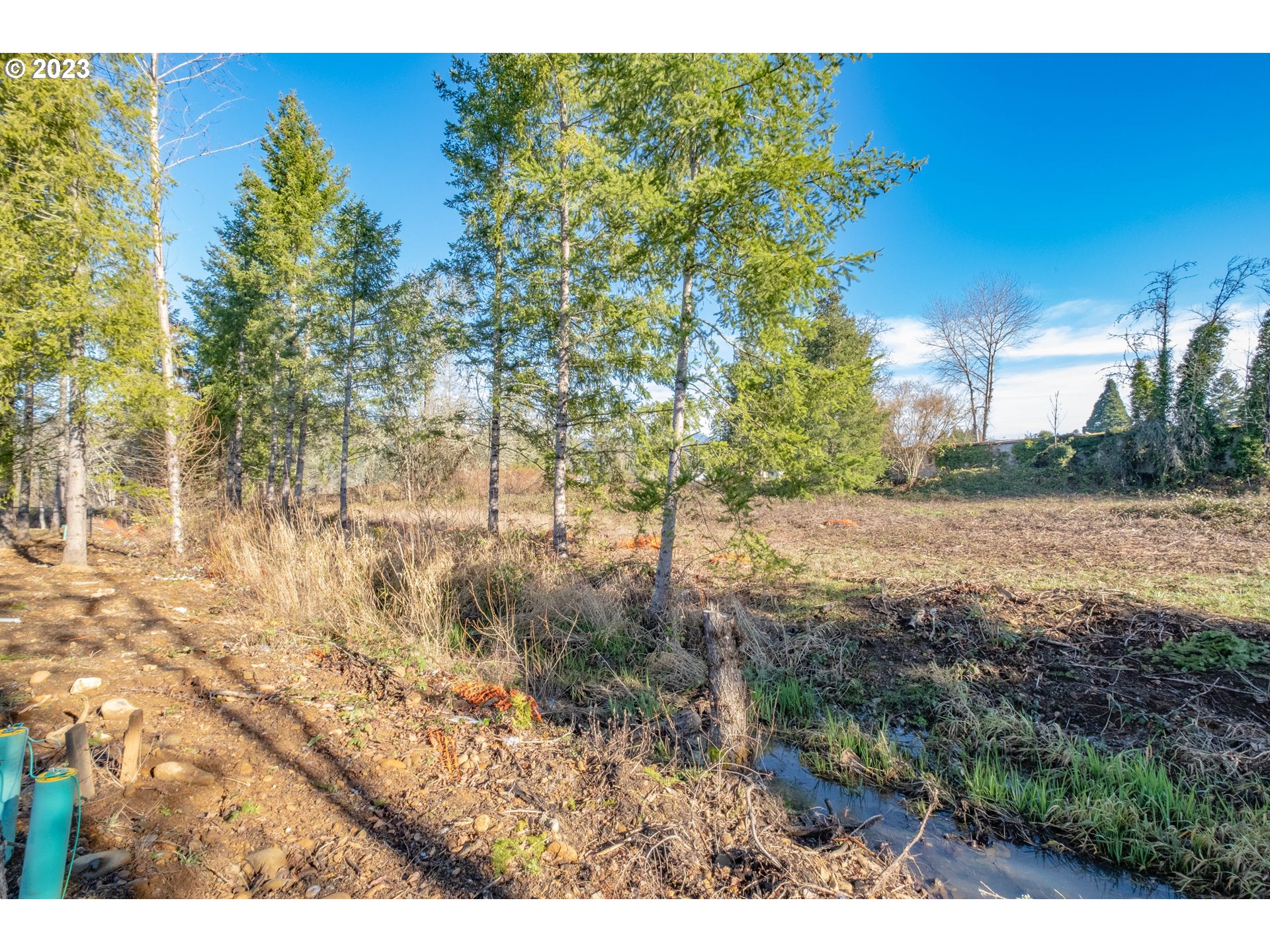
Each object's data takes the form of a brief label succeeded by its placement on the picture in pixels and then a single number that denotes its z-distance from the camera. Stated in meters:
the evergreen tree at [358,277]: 13.29
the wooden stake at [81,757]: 2.29
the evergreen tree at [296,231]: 14.41
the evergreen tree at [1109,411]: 29.84
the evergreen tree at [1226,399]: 16.31
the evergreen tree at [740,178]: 4.55
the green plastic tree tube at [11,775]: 2.01
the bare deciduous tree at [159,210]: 8.27
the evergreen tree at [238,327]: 14.62
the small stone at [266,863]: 2.32
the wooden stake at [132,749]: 2.67
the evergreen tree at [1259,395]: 15.21
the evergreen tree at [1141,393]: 18.34
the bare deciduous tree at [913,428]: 24.33
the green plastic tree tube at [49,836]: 1.79
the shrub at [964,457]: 24.75
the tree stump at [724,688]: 4.02
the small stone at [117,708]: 3.33
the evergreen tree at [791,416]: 5.04
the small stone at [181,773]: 2.81
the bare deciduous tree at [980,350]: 26.95
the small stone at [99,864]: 2.12
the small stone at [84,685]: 3.58
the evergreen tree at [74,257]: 6.96
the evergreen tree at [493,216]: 9.70
